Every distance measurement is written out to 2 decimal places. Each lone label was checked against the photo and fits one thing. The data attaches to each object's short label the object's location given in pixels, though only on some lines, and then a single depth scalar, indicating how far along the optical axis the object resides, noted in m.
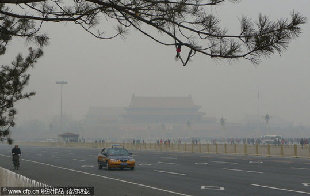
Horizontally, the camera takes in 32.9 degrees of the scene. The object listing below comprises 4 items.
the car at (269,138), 82.84
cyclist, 30.09
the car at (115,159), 27.94
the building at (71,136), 93.62
